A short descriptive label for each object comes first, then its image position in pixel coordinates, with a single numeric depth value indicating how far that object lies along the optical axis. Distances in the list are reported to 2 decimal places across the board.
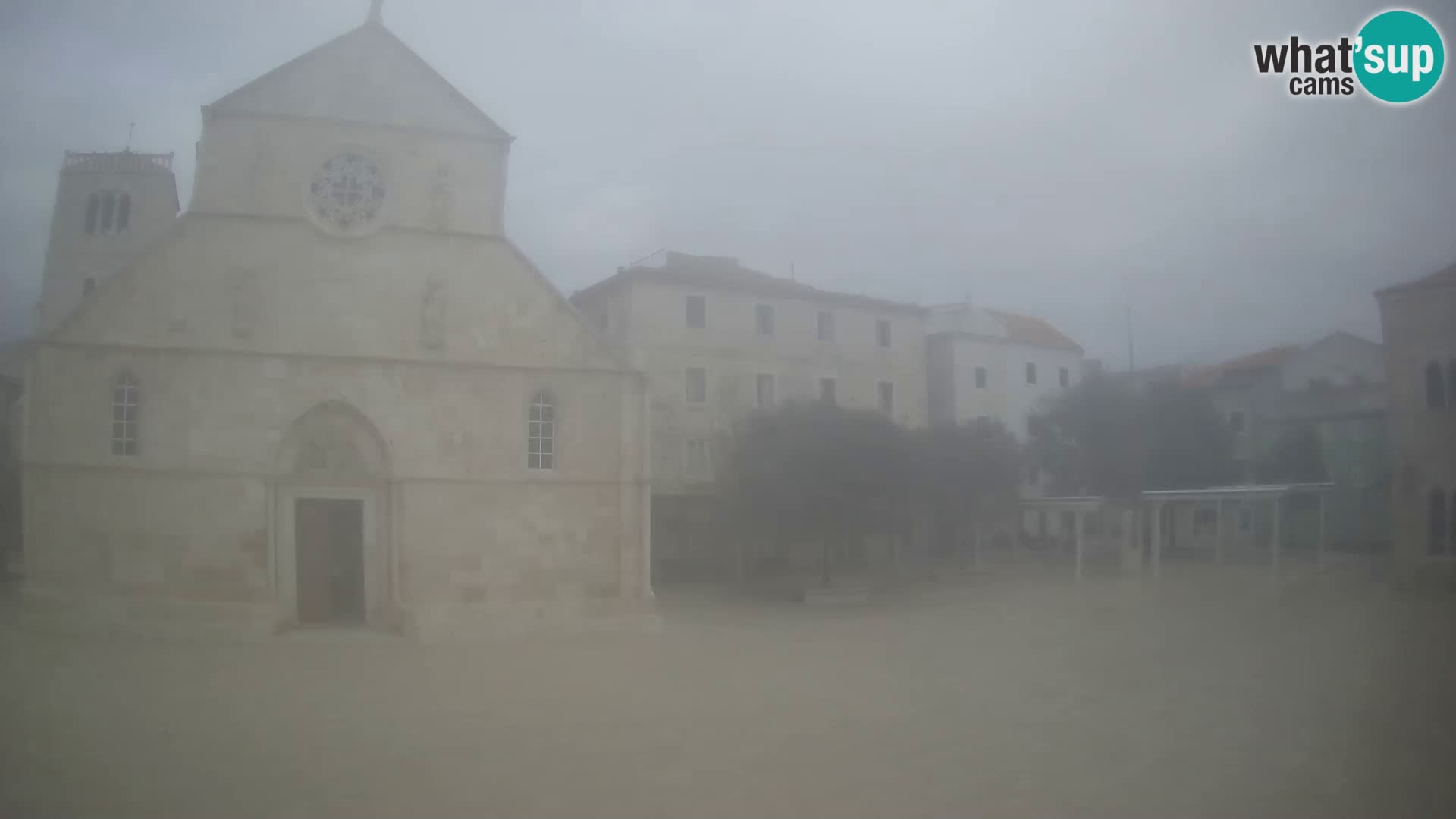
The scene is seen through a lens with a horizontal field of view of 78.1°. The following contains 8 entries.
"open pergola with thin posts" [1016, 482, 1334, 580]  23.39
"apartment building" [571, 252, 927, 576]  30.11
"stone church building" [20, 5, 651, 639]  17.47
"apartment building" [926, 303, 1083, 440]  37.56
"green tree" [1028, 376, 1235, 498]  30.81
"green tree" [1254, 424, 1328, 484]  24.53
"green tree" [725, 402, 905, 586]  25.44
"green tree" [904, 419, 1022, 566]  28.83
